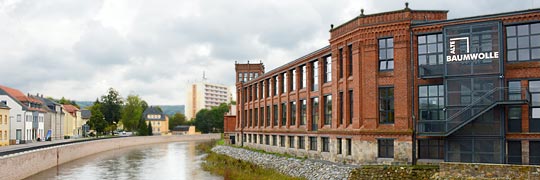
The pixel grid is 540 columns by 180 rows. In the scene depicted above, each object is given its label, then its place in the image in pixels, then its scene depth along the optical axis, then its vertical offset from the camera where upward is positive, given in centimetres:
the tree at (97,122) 10000 -393
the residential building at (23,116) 6569 -191
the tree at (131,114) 13795 -333
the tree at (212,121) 14925 -564
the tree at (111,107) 11975 -128
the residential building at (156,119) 16338 -560
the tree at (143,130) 11750 -645
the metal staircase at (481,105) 2564 -22
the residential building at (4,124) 5991 -262
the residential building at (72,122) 9944 -414
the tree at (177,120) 18525 -680
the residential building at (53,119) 8306 -287
